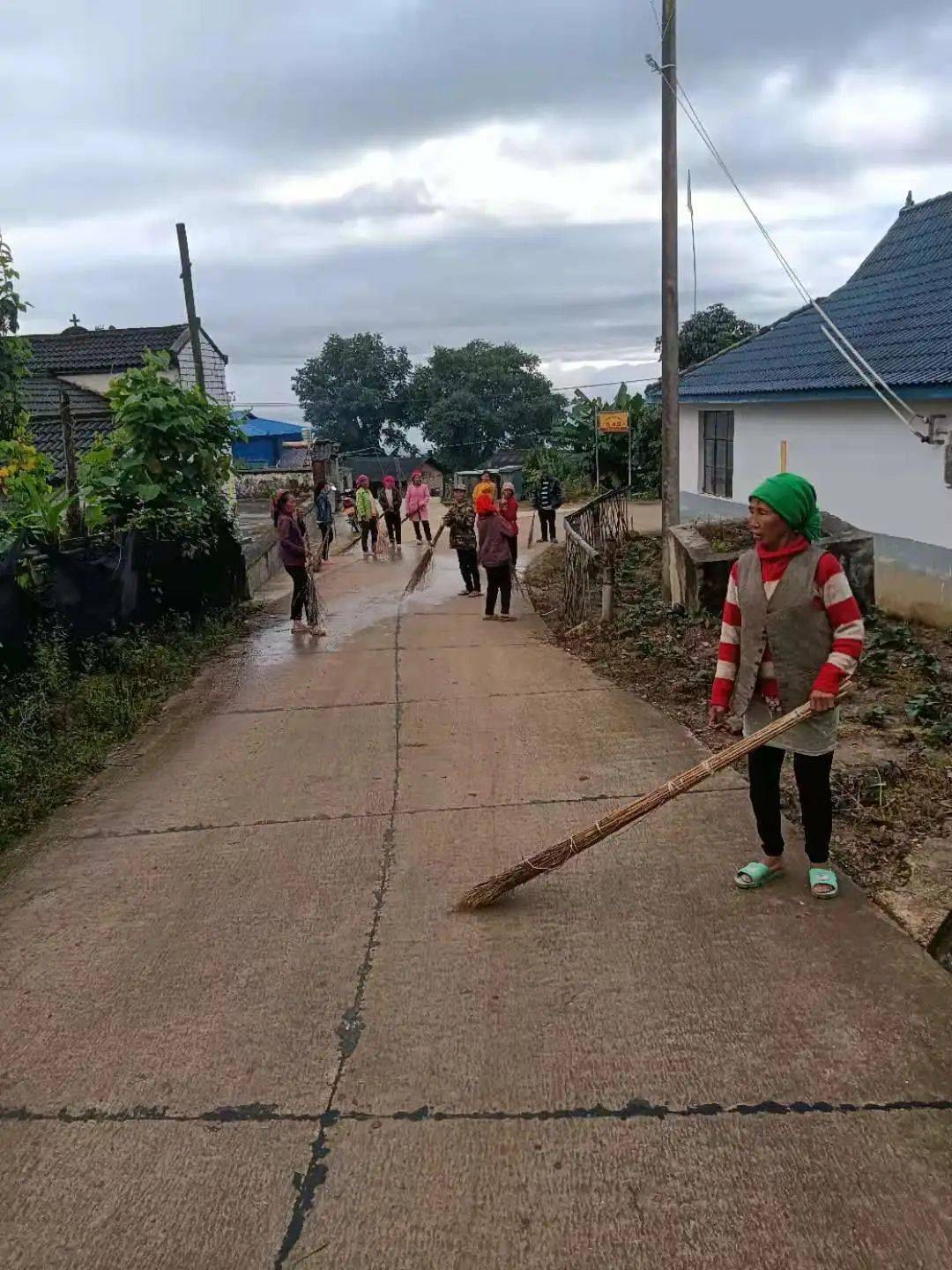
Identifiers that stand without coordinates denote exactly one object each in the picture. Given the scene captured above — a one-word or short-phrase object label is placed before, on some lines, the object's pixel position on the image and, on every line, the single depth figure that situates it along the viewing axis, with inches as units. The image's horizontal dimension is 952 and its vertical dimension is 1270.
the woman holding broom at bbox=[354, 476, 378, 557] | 654.5
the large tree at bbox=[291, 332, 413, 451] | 2496.3
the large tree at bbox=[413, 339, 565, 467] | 2171.5
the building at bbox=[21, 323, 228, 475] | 701.3
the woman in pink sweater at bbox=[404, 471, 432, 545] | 652.7
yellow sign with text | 888.8
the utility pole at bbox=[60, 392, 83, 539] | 321.7
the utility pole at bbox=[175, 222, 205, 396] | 773.3
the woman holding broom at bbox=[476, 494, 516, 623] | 396.8
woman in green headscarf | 135.6
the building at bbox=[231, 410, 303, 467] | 1774.1
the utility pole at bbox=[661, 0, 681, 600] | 374.9
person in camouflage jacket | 474.0
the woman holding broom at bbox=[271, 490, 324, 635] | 377.7
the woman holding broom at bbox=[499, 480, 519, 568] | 461.1
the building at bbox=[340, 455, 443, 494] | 1999.3
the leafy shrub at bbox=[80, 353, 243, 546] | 360.8
